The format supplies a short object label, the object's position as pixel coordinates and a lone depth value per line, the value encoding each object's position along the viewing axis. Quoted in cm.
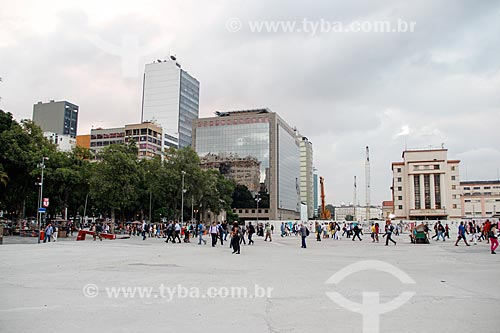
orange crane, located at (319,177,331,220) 12475
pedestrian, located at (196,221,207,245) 2959
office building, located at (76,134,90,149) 15450
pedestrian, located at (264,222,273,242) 3582
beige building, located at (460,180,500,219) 13241
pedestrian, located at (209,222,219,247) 2812
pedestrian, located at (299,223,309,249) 2653
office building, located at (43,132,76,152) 14162
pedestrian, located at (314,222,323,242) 3687
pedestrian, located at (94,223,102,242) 3372
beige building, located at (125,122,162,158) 13312
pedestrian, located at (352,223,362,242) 3786
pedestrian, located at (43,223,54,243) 3044
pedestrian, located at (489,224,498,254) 2001
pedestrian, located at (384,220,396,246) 2887
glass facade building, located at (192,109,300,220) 14025
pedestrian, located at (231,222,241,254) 2145
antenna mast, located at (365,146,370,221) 14750
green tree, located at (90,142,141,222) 4856
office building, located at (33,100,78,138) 17850
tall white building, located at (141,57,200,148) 18412
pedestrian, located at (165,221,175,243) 3320
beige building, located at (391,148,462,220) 10369
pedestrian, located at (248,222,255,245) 3023
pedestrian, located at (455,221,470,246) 2745
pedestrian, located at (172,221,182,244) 3294
